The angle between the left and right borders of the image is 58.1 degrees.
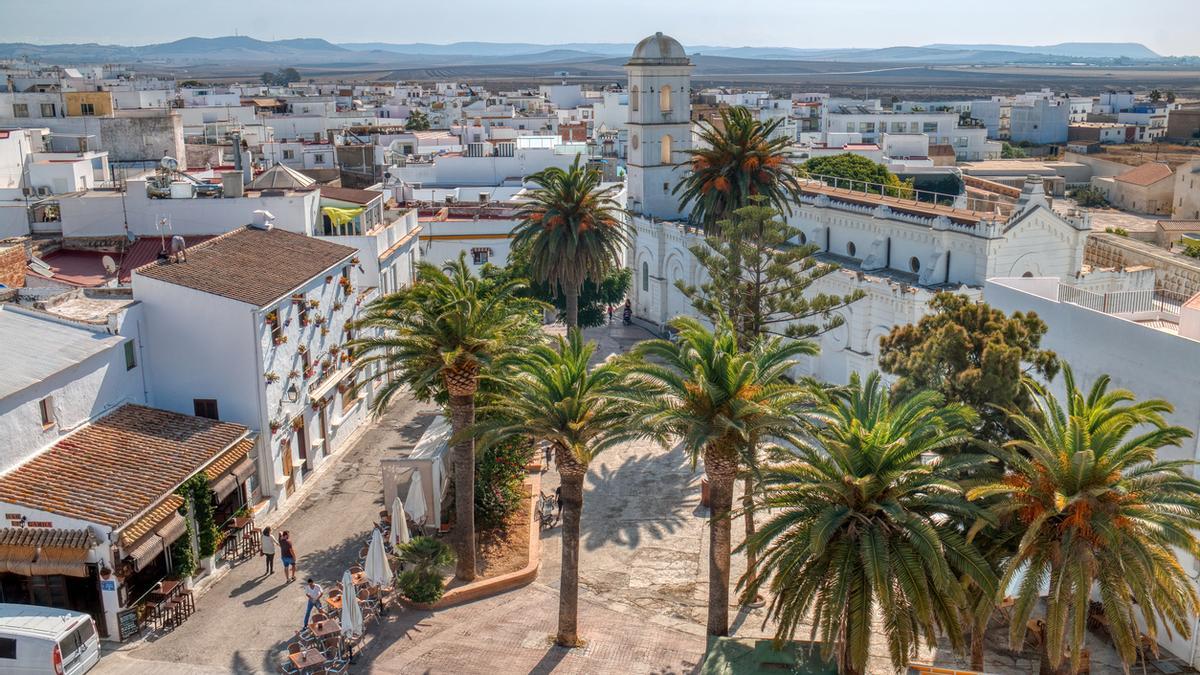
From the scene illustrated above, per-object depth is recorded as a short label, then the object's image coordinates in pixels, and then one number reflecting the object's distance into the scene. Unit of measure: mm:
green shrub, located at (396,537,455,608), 22656
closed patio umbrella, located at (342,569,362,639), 20380
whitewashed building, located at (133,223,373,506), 26453
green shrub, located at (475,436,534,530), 26531
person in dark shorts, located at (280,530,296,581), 23781
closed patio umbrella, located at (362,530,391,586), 22250
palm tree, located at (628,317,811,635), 19250
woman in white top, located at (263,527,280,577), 24141
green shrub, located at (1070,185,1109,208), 99875
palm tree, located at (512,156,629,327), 40406
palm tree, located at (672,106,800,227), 40938
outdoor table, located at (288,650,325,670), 19406
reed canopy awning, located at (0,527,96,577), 20266
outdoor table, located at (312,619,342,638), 20141
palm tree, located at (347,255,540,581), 22828
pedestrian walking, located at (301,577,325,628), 21109
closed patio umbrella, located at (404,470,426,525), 25453
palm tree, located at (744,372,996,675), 16438
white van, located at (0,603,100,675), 18891
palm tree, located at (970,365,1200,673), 16234
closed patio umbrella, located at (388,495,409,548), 23875
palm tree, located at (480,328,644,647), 20312
